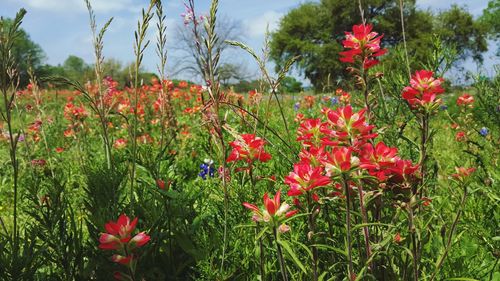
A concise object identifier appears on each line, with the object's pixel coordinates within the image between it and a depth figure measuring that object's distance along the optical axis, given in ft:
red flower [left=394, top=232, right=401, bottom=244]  1.75
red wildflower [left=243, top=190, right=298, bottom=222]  1.31
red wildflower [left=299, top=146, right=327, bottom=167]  1.59
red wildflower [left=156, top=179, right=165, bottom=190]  2.26
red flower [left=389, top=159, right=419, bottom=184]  1.47
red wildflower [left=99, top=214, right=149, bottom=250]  1.42
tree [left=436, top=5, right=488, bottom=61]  111.32
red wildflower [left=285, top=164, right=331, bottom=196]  1.38
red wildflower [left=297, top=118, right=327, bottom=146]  1.95
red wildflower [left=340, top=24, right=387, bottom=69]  1.77
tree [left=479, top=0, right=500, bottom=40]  111.82
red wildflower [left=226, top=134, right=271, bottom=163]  1.95
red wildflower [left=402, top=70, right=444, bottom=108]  1.70
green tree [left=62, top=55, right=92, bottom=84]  288.95
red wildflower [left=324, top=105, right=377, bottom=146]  1.47
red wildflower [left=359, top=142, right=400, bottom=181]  1.47
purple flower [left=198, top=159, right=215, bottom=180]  4.04
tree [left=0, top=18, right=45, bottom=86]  160.53
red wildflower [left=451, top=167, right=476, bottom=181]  1.55
